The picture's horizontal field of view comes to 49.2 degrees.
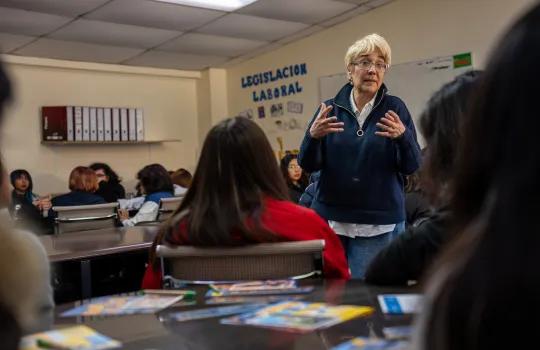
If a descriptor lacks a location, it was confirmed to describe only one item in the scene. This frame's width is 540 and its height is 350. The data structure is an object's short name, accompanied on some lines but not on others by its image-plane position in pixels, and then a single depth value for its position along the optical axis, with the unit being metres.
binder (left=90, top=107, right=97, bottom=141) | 6.18
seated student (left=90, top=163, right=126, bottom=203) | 5.41
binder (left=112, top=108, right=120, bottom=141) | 6.36
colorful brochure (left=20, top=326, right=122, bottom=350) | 0.96
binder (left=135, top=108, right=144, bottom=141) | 6.57
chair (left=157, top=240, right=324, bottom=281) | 1.46
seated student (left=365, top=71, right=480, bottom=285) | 1.27
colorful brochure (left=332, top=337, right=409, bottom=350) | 0.90
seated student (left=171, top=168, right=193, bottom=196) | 5.19
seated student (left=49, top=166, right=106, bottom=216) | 4.06
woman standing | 2.18
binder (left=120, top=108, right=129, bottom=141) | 6.43
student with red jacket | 1.56
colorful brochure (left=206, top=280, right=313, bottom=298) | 1.33
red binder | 6.01
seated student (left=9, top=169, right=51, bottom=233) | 3.91
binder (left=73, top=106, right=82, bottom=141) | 6.08
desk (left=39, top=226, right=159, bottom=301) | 2.26
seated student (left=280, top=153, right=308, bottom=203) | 4.39
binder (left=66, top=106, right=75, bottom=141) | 6.04
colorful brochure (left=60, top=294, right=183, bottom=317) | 1.20
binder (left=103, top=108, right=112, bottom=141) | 6.28
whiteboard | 5.18
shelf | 6.08
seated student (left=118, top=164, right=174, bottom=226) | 4.08
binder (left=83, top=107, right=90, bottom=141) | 6.14
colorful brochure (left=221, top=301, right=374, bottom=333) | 1.04
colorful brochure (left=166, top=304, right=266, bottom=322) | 1.14
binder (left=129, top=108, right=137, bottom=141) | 6.50
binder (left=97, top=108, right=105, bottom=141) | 6.24
